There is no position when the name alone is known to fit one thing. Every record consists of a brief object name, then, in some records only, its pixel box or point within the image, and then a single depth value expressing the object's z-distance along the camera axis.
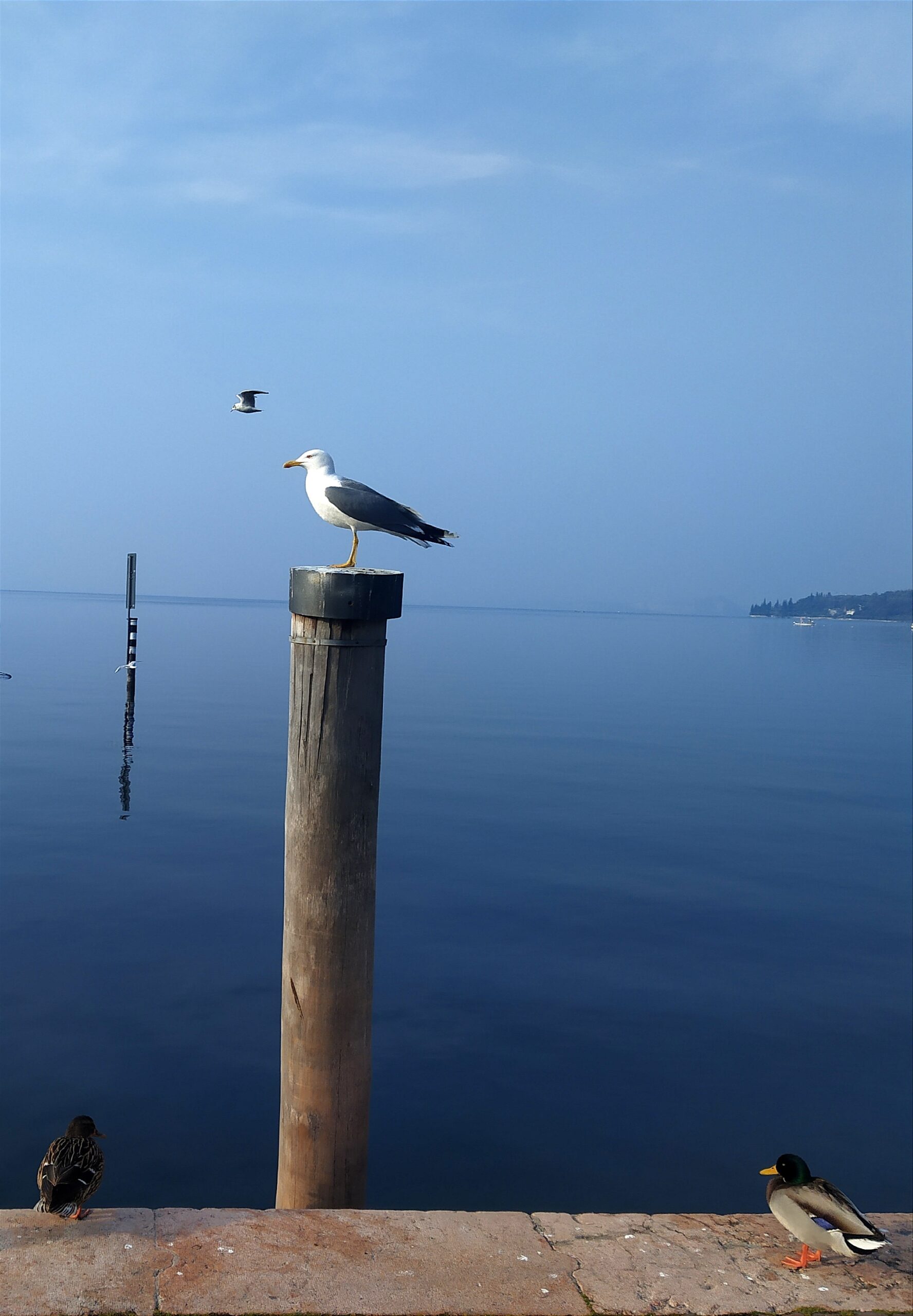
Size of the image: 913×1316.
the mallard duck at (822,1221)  4.30
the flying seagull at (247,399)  7.25
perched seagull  5.94
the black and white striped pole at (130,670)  22.27
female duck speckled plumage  4.33
